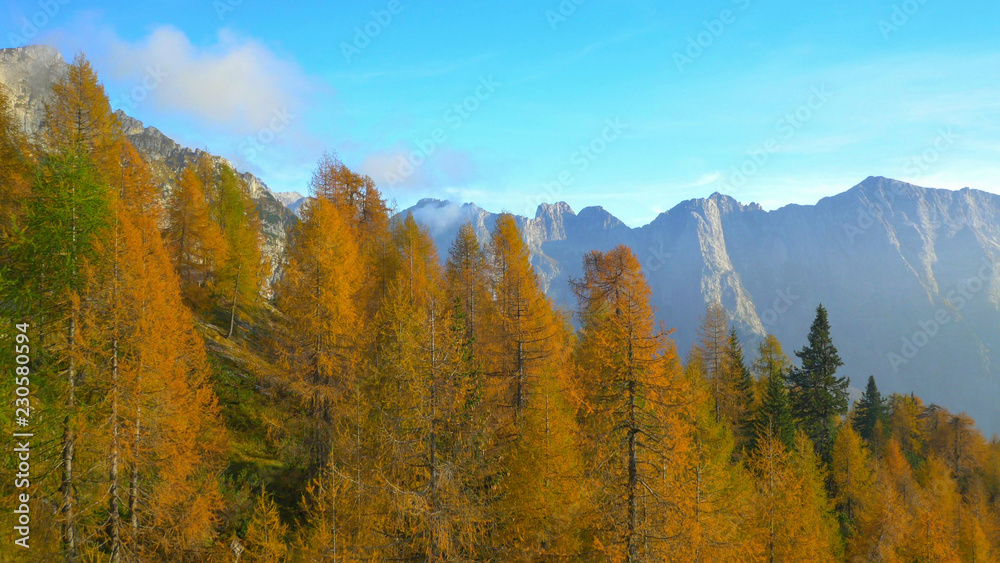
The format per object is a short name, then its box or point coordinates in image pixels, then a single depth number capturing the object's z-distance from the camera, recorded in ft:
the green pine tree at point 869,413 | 171.12
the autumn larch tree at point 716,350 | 126.31
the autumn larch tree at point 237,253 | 122.52
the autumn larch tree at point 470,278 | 108.06
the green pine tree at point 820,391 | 128.57
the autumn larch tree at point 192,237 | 119.24
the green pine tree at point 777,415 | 117.70
